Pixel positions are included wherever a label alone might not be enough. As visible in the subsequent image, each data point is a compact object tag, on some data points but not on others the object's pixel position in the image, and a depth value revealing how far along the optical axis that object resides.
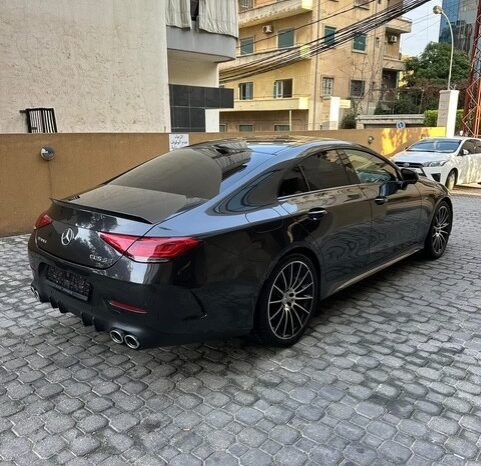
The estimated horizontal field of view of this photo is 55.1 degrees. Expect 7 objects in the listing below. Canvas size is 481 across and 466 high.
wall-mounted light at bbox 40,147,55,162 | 6.55
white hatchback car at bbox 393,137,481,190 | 12.07
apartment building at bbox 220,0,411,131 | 33.84
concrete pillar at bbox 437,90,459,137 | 20.50
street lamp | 24.53
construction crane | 20.70
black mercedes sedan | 2.66
